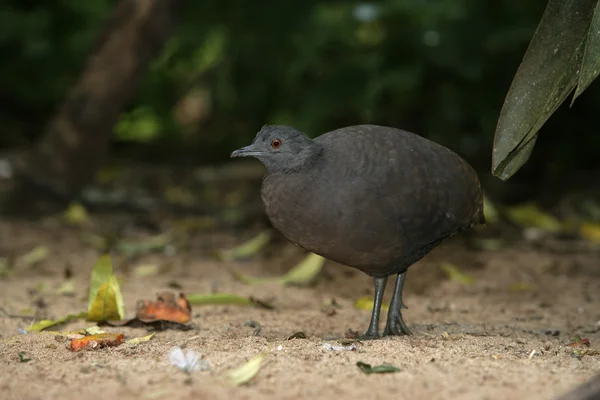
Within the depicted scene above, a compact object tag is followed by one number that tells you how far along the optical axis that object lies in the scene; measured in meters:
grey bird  6.75
